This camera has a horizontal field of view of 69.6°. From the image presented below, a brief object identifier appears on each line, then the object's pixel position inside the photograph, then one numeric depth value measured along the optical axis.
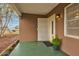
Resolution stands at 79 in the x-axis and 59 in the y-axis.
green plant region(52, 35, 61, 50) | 2.19
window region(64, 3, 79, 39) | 1.63
